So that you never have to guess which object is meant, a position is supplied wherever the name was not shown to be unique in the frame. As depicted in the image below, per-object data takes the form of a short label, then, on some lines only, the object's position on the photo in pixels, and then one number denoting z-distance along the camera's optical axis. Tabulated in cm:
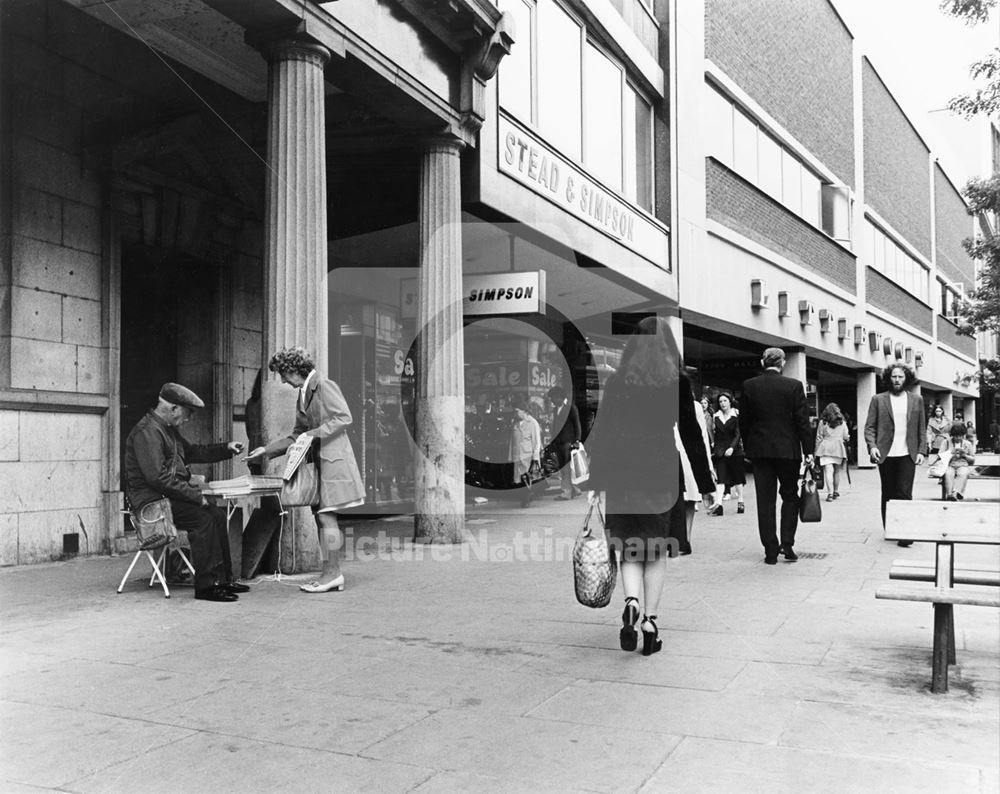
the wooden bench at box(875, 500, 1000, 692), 439
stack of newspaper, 714
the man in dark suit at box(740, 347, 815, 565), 862
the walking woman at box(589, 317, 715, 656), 539
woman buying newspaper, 713
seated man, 686
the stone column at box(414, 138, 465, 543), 1018
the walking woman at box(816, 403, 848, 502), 1620
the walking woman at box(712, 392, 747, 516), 1397
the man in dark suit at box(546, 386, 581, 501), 1730
